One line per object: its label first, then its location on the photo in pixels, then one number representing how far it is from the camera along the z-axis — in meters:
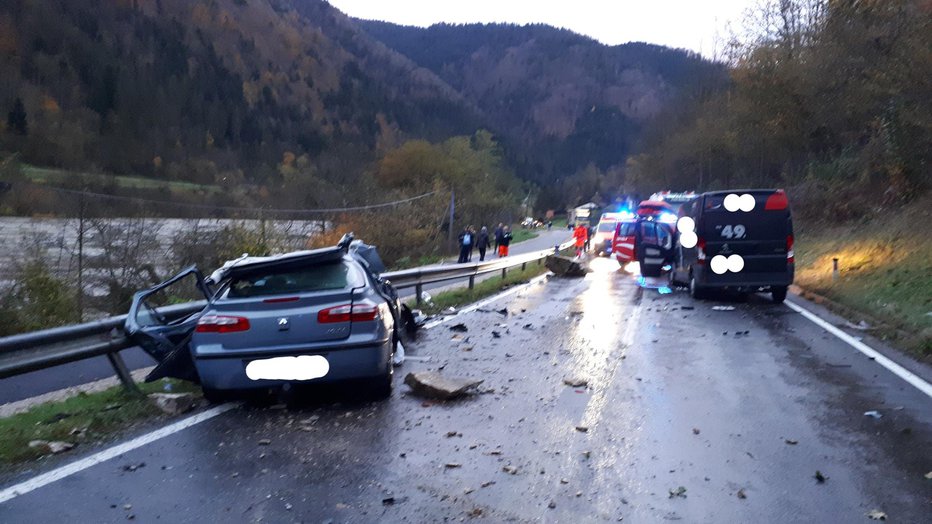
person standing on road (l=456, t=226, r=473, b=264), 34.09
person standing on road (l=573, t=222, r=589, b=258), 36.52
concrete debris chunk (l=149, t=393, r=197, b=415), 7.48
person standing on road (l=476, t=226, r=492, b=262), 37.81
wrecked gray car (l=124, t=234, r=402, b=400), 7.27
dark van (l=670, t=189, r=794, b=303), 16.44
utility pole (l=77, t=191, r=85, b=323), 18.90
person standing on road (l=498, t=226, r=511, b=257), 37.03
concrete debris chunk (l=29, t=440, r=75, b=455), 6.19
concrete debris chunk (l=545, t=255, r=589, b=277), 26.06
